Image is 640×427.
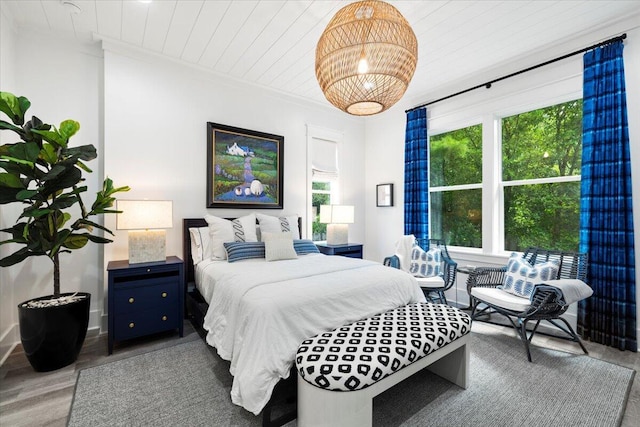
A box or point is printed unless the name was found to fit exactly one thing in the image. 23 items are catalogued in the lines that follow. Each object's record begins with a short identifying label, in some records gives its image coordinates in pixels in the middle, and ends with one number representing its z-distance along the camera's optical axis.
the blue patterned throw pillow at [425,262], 3.56
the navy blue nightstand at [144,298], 2.49
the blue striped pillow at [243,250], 2.92
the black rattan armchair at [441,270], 3.28
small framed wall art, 4.60
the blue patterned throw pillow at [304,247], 3.34
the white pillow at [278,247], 2.96
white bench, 1.43
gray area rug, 1.70
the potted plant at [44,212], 2.06
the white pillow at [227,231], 3.07
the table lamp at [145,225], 2.64
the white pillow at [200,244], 3.15
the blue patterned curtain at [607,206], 2.54
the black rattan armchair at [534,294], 2.34
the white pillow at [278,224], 3.50
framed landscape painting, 3.56
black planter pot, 2.16
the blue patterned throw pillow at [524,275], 2.69
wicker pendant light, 1.67
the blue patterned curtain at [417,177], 4.13
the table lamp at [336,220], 4.23
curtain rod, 2.62
